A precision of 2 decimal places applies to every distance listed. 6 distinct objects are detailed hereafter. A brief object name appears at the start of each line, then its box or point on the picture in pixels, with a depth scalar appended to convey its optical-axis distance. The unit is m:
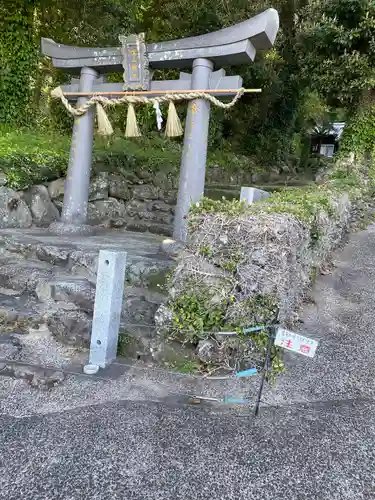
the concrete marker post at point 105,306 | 3.20
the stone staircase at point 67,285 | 3.72
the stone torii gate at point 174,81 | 4.94
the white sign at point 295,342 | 2.49
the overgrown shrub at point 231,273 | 3.04
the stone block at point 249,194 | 4.49
